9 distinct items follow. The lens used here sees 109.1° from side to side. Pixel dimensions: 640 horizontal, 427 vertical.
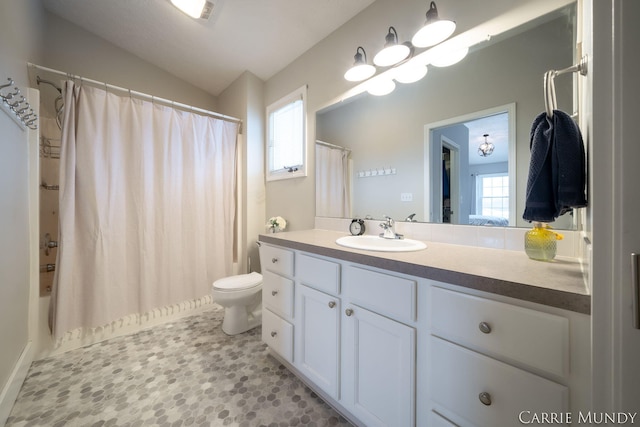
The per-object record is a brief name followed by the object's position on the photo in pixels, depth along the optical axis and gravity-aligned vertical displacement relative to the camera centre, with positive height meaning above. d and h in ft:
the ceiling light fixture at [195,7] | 5.52 +5.12
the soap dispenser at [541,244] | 2.76 -0.42
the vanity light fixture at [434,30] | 3.76 +3.06
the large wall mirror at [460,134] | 3.29 +1.43
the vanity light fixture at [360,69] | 4.99 +3.13
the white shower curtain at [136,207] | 5.47 +0.17
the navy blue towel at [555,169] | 2.13 +0.39
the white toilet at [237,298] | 5.99 -2.31
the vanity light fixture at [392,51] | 4.36 +3.10
